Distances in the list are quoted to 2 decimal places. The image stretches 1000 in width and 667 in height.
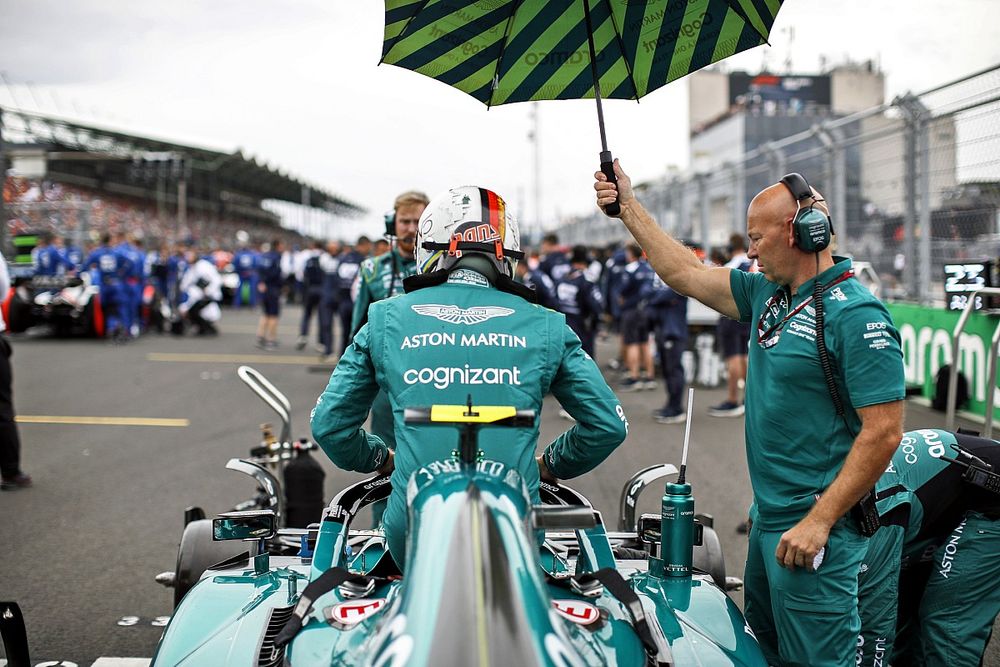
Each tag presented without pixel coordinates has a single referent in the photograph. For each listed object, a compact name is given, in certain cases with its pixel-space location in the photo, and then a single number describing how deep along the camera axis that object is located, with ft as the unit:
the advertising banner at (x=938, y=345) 27.99
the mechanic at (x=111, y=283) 58.59
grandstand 87.86
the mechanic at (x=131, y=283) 59.00
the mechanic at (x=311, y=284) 55.18
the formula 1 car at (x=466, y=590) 5.32
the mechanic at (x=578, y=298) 37.58
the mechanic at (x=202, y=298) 65.36
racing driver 7.82
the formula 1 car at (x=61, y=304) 58.70
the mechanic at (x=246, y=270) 98.02
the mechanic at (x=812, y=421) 8.38
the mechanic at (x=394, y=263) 17.34
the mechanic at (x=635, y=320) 38.27
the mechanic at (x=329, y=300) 51.19
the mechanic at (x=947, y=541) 10.32
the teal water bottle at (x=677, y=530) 9.53
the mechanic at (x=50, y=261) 63.05
